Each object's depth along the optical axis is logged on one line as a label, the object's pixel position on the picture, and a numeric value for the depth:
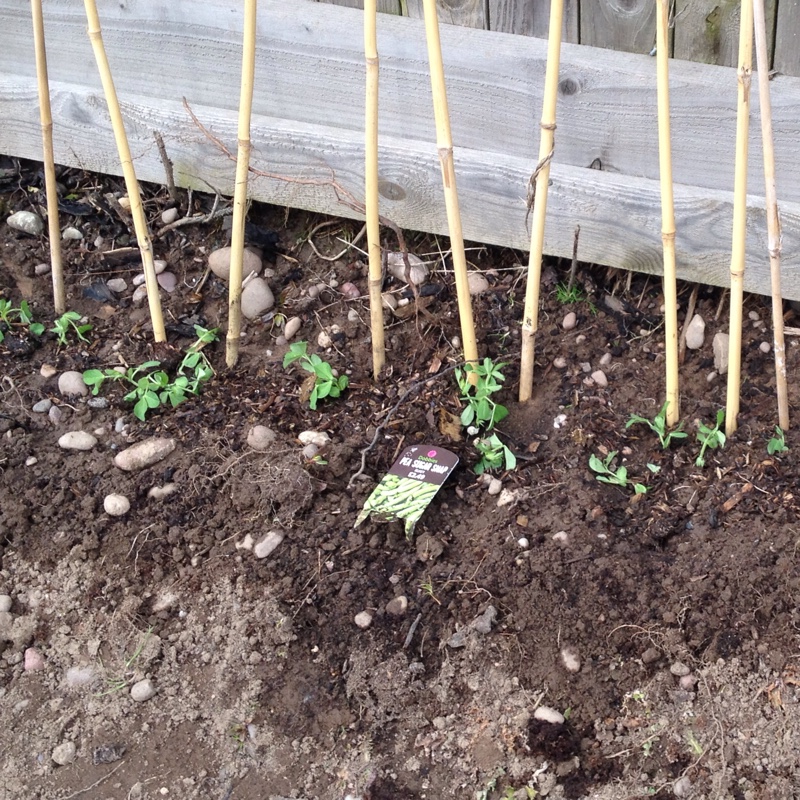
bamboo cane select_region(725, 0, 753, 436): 1.84
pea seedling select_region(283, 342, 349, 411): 2.59
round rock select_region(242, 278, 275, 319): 2.93
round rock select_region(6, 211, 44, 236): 3.23
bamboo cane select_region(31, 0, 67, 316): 2.53
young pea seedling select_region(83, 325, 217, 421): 2.66
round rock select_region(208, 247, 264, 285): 3.01
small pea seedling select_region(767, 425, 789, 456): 2.31
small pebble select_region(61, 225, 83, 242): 3.22
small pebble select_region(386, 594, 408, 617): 2.16
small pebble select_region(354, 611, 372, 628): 2.15
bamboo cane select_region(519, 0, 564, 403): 1.98
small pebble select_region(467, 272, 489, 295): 2.87
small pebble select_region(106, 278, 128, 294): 3.09
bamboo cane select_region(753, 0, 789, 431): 1.81
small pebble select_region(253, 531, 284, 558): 2.29
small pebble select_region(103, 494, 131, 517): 2.40
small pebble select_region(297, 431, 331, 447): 2.50
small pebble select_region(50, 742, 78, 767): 2.02
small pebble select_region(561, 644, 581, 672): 2.04
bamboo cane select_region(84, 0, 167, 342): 2.41
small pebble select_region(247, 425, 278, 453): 2.51
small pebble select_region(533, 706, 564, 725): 1.98
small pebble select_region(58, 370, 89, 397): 2.73
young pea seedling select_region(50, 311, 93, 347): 2.88
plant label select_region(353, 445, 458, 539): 2.30
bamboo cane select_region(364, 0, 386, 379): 2.04
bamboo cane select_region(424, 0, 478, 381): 2.00
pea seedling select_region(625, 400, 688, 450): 2.39
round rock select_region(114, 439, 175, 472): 2.51
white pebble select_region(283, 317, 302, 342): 2.87
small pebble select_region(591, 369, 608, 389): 2.59
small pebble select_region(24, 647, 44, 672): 2.19
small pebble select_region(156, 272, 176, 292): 3.07
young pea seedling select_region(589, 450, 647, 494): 2.32
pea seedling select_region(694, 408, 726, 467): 2.35
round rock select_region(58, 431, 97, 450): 2.58
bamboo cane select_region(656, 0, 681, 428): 1.89
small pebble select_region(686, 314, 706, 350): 2.66
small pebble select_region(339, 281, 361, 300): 2.93
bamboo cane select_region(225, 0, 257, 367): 2.25
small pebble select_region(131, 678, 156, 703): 2.11
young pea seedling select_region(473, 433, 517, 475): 2.42
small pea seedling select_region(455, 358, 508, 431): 2.48
